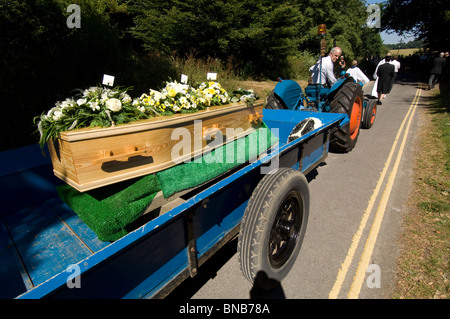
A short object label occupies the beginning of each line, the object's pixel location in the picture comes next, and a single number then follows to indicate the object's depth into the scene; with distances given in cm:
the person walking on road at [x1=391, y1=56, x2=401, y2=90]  1267
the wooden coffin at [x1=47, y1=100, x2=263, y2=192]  186
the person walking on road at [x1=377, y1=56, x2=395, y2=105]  1062
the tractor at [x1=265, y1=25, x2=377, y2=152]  516
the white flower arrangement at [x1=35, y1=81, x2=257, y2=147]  197
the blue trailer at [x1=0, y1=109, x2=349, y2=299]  133
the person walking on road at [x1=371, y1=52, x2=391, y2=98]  1111
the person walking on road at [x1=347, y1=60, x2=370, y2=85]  850
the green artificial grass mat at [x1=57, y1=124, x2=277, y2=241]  192
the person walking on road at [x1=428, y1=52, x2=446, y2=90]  1525
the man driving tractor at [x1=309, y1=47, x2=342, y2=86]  566
